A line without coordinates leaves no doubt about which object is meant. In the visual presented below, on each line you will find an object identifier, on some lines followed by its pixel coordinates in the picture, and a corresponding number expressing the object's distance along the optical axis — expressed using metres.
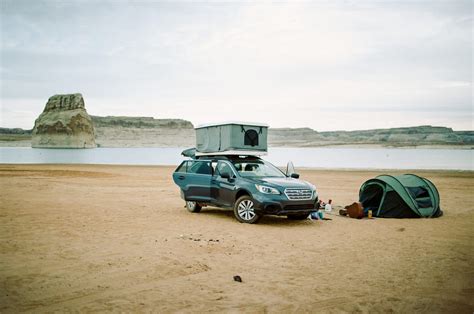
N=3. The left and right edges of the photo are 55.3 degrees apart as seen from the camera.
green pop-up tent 13.48
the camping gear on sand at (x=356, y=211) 13.36
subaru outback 11.72
